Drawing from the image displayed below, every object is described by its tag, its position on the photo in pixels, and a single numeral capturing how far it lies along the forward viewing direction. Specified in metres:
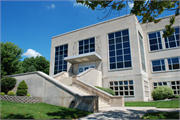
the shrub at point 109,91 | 15.98
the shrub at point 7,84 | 13.75
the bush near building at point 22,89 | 12.29
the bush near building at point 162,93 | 18.67
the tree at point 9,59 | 22.55
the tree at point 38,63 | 48.72
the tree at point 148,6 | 7.86
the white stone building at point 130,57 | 20.12
